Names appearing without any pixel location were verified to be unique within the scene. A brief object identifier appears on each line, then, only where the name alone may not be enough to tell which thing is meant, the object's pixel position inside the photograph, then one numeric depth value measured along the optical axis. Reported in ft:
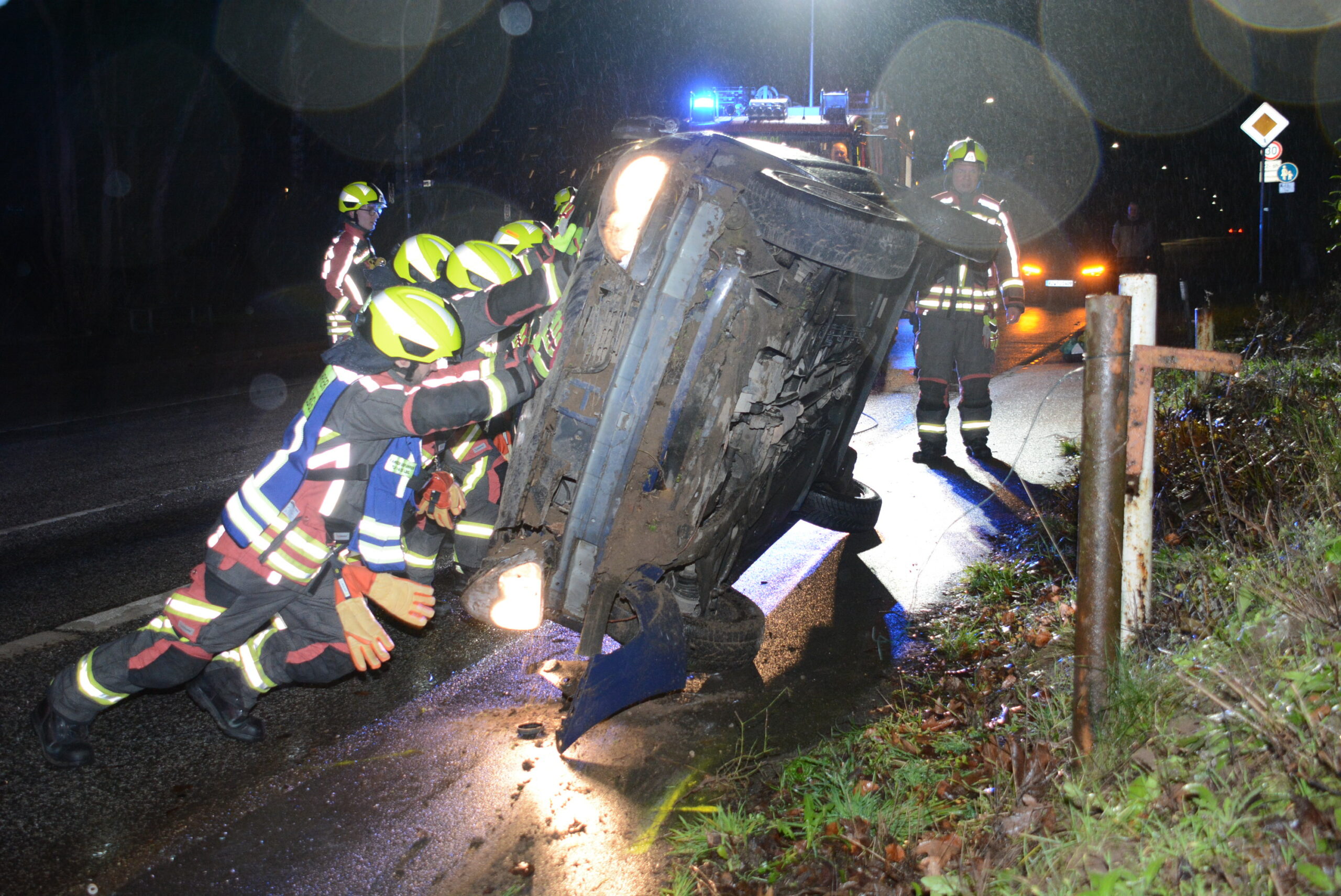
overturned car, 10.04
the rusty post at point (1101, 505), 7.27
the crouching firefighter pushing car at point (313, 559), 10.02
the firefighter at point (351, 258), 22.52
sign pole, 37.17
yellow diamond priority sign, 34.63
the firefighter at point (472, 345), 12.89
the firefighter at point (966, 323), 19.84
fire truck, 28.09
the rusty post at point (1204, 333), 19.27
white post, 7.52
